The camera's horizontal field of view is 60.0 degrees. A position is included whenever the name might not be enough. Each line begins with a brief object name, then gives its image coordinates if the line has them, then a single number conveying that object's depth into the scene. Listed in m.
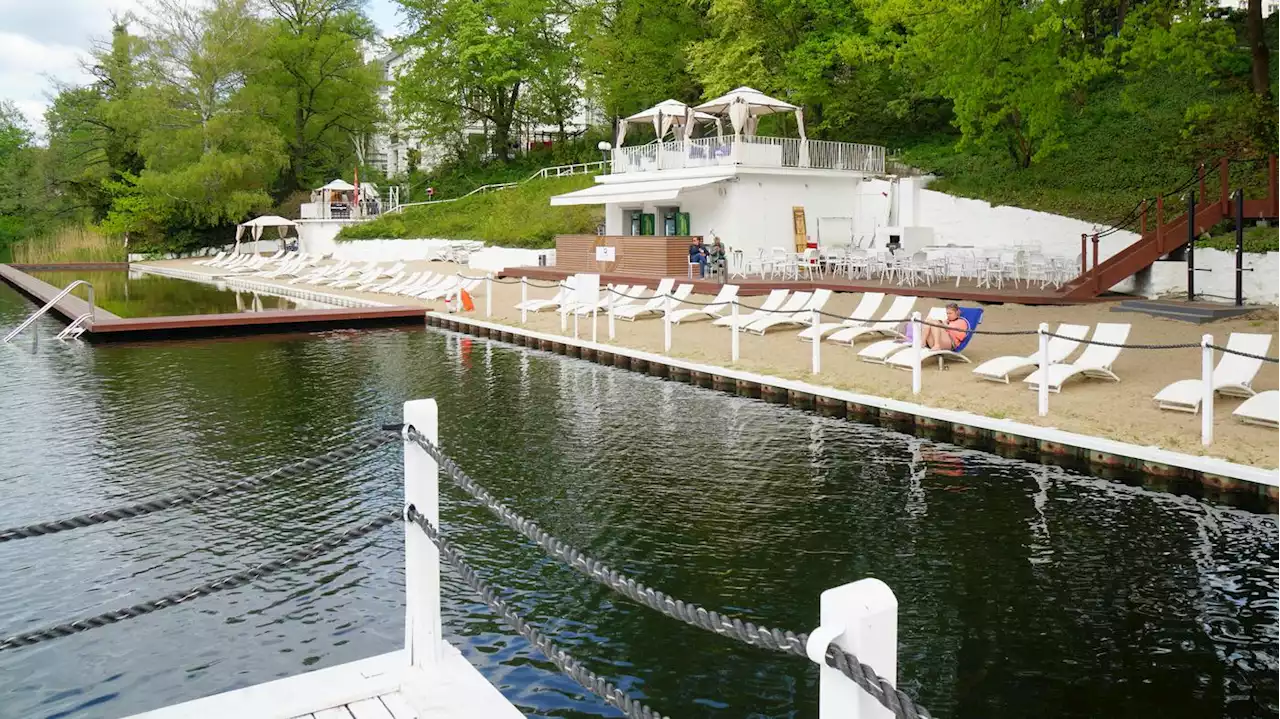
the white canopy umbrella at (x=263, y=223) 48.50
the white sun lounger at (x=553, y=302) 21.11
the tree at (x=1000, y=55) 22.73
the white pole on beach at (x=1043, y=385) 11.16
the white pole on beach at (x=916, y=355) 12.64
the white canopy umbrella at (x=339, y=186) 50.19
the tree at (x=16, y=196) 60.59
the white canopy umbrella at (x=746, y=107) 29.20
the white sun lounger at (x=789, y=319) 17.31
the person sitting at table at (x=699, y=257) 27.50
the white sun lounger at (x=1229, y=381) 10.85
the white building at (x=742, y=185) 29.62
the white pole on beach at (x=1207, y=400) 9.62
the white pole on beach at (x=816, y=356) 14.27
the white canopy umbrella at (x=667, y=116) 30.95
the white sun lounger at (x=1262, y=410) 9.98
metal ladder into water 21.93
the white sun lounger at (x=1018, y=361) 12.88
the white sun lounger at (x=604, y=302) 19.00
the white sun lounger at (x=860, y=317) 16.30
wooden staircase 18.23
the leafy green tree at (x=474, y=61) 49.25
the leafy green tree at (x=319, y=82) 57.25
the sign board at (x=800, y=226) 30.27
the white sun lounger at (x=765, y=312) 18.50
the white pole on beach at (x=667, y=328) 16.84
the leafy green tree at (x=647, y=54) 40.81
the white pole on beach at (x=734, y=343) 15.72
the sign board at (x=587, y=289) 19.31
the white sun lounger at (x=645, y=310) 20.97
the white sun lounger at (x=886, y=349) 14.82
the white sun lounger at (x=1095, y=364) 12.24
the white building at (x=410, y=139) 55.25
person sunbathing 14.32
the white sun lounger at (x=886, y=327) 16.39
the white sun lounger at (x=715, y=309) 19.77
